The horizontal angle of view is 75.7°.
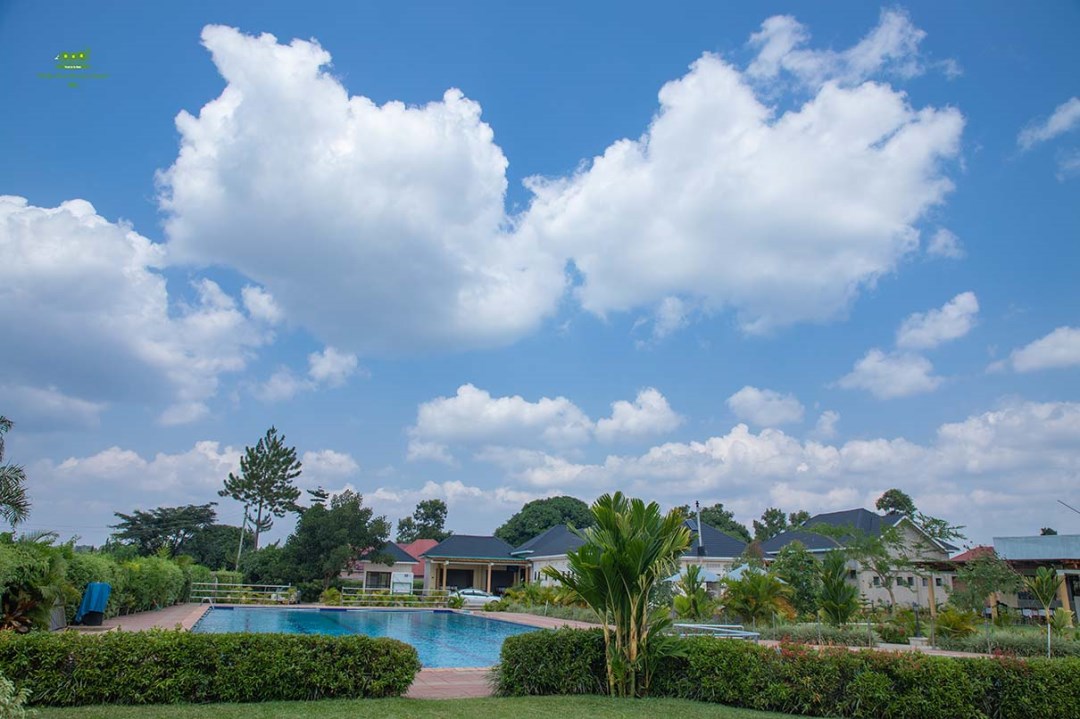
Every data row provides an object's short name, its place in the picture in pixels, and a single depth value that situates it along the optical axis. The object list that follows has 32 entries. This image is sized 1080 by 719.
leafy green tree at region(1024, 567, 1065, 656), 23.75
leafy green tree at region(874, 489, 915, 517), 63.31
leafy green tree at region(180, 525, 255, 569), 57.59
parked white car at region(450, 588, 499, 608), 37.06
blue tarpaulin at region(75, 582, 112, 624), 17.80
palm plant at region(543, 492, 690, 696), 10.23
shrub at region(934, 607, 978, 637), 19.44
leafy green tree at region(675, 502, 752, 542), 71.75
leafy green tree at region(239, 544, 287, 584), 38.72
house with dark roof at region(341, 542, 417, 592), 41.06
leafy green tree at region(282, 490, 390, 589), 38.25
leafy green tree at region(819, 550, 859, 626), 21.70
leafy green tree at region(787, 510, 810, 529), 65.91
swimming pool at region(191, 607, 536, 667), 19.91
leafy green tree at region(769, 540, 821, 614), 24.52
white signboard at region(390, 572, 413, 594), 39.94
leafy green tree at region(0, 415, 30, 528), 18.06
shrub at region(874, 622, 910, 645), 20.30
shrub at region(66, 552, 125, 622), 17.63
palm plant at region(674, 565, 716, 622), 24.22
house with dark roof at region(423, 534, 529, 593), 45.88
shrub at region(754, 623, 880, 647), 18.67
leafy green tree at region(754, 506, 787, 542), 70.38
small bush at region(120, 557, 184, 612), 22.56
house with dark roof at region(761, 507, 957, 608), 29.80
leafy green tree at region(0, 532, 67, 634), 12.44
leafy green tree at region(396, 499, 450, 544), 81.31
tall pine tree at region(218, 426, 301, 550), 54.38
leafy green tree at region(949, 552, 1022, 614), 21.42
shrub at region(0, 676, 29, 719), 4.16
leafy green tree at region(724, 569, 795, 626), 22.70
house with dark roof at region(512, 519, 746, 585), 38.00
